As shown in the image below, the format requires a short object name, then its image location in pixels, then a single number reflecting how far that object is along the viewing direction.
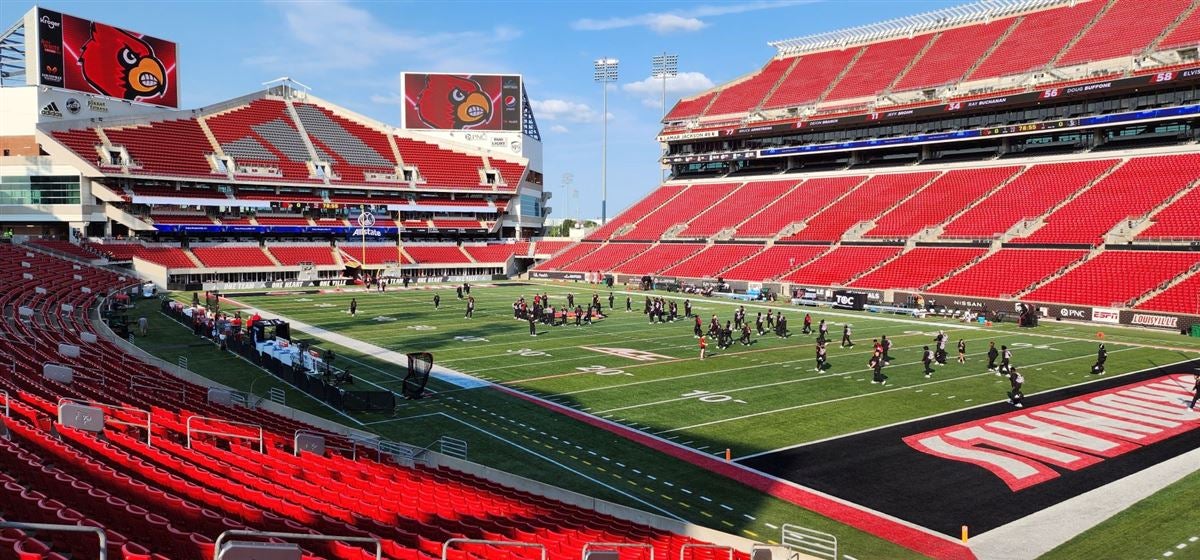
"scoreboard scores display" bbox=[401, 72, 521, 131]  84.75
